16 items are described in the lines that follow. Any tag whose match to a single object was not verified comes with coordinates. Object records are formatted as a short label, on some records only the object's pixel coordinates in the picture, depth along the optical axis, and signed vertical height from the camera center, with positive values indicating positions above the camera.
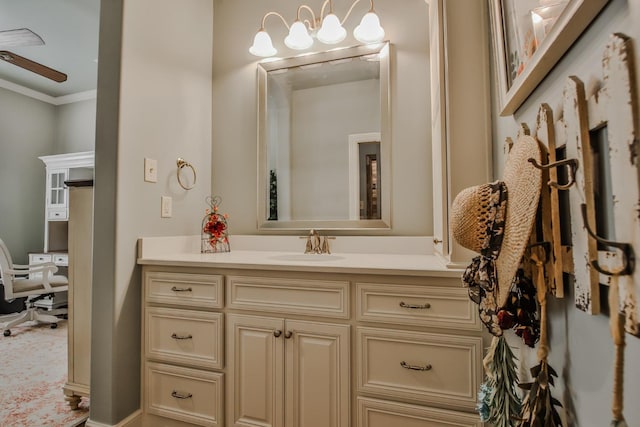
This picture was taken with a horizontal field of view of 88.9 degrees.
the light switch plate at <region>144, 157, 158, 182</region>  1.70 +0.31
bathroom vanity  1.16 -0.46
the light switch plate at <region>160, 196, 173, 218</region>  1.81 +0.12
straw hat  0.57 +0.02
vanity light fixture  1.82 +1.15
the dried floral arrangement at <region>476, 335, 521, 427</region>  0.71 -0.37
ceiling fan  2.45 +1.47
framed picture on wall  0.48 +0.37
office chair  3.17 -0.59
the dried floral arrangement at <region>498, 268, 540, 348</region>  0.64 -0.17
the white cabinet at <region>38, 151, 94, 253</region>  4.27 +0.50
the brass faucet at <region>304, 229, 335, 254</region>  1.83 -0.10
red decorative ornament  1.96 -0.03
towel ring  1.94 +0.38
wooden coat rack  0.38 +0.06
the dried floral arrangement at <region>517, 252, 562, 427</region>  0.53 -0.28
